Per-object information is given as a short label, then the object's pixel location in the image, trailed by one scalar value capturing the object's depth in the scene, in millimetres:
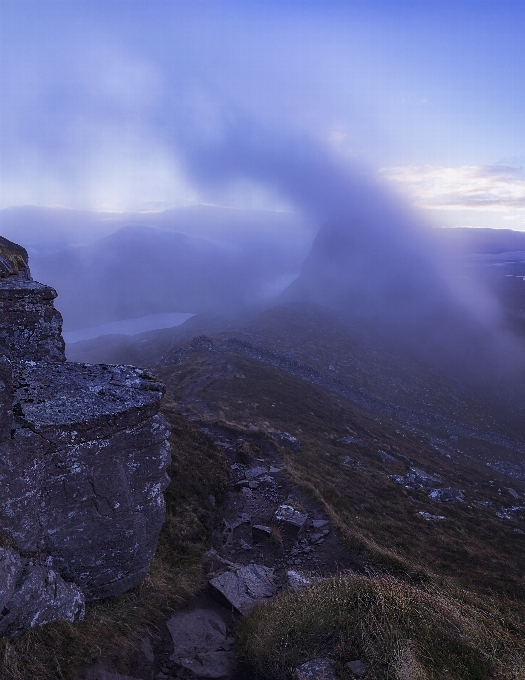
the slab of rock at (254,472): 19228
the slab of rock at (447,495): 29319
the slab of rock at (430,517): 23466
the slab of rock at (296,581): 10487
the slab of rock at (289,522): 14673
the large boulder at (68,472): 7324
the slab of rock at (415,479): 31219
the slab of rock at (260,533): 14219
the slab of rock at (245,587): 10102
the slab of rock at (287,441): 28356
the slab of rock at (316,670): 6832
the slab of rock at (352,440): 37406
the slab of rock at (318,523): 15417
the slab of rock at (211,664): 7766
